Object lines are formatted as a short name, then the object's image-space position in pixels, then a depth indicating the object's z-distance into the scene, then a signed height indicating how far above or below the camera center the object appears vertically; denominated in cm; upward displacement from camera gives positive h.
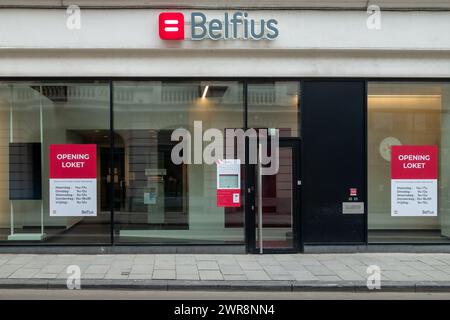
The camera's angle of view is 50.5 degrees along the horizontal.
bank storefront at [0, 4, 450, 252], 1002 +56
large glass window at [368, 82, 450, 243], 1052 -7
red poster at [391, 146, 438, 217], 1050 -58
